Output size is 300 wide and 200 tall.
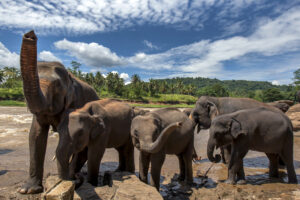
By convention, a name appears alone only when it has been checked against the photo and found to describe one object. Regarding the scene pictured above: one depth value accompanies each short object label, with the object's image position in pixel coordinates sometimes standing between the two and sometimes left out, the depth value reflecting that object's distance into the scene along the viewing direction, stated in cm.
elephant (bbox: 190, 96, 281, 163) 848
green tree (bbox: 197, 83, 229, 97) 9464
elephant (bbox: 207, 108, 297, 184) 598
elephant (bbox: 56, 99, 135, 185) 386
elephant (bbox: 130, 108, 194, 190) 423
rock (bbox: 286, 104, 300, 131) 1486
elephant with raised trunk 318
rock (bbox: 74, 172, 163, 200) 375
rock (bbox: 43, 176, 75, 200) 323
